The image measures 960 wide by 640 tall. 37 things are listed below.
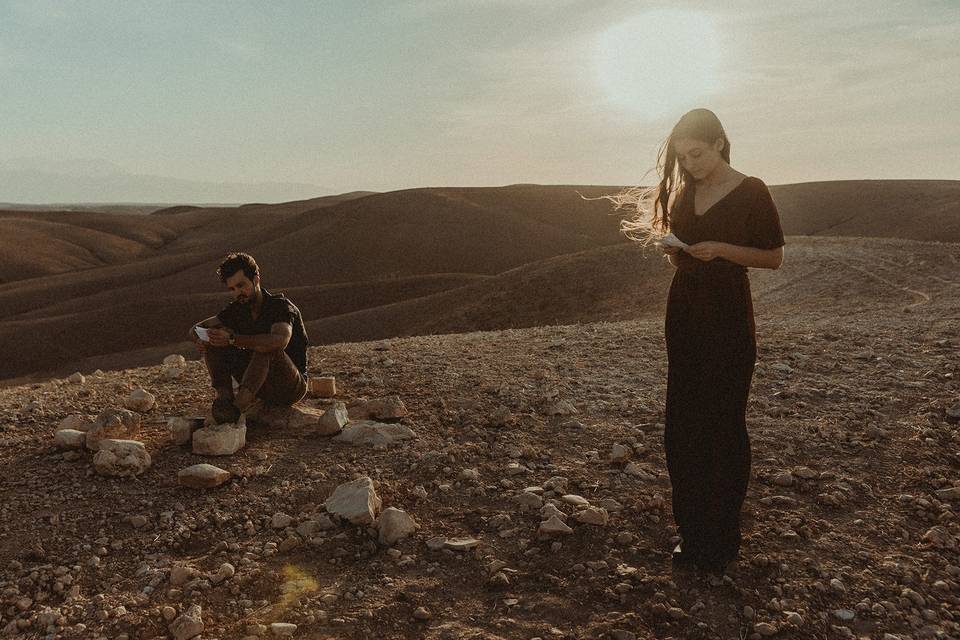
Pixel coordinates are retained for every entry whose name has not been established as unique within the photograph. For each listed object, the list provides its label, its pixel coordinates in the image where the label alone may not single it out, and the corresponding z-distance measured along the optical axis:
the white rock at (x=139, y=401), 6.06
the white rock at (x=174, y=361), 8.22
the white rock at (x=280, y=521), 4.31
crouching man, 5.17
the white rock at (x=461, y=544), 4.05
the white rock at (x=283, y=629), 3.37
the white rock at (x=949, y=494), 4.50
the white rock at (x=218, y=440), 5.00
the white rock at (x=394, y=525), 4.16
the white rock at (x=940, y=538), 4.03
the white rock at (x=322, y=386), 6.45
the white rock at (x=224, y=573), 3.79
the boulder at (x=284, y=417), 5.62
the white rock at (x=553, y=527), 4.16
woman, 3.49
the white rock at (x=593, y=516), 4.26
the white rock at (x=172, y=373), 7.54
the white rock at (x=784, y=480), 4.75
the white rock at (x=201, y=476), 4.60
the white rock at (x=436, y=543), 4.08
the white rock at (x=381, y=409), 5.79
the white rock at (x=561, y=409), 6.03
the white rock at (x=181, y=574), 3.77
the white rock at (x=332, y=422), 5.47
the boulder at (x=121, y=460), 4.72
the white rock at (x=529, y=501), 4.51
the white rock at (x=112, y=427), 5.05
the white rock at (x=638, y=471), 4.87
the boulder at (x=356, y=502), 4.24
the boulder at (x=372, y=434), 5.39
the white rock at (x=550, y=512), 4.29
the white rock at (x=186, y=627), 3.38
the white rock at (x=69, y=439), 5.05
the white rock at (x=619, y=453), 5.09
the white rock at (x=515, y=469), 4.96
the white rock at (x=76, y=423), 5.22
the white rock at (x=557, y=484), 4.70
